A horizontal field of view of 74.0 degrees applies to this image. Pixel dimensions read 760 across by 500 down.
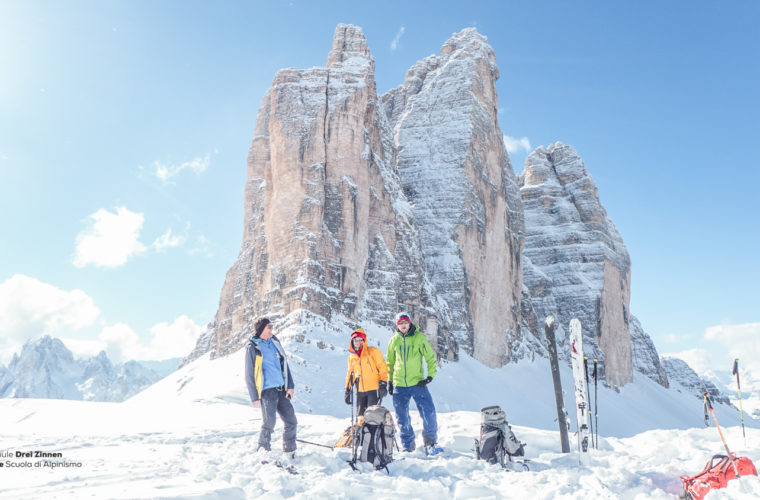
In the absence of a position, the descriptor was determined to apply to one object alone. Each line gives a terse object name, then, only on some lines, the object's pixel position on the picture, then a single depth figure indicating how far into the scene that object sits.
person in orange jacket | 8.35
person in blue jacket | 7.28
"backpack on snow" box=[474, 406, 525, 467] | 7.18
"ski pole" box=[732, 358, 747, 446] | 7.73
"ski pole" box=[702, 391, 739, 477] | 5.06
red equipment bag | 5.07
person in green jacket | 8.12
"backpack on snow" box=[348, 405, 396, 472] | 6.78
